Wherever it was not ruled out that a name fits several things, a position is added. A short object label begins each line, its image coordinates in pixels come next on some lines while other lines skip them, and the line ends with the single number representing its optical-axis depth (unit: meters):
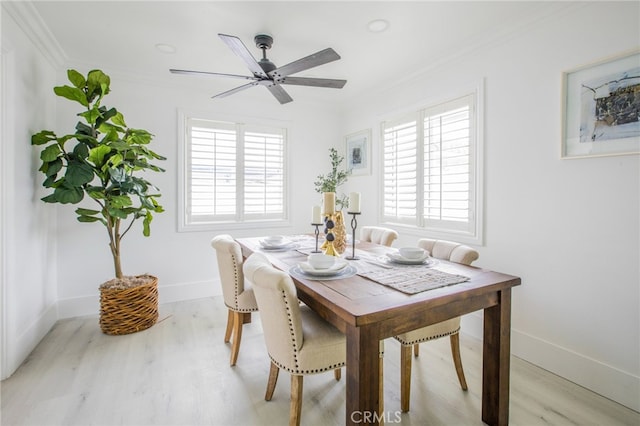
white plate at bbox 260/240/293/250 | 2.42
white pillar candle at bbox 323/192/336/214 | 2.12
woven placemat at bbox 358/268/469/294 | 1.45
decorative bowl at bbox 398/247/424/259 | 1.90
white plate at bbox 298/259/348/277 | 1.62
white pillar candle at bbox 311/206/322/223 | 2.20
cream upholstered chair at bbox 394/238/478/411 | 1.75
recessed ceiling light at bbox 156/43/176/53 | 2.72
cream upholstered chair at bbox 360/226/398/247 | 2.85
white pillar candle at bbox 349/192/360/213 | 2.00
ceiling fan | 1.98
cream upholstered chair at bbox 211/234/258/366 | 2.21
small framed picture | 4.11
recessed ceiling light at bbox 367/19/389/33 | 2.34
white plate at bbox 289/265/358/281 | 1.61
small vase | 2.16
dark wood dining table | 1.16
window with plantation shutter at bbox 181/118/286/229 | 3.76
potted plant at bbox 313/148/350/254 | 2.16
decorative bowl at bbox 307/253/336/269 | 1.67
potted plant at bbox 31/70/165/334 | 2.47
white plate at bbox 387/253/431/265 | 1.88
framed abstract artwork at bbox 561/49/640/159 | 1.81
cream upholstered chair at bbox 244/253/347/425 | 1.38
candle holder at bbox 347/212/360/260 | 2.02
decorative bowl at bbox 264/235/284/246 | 2.50
